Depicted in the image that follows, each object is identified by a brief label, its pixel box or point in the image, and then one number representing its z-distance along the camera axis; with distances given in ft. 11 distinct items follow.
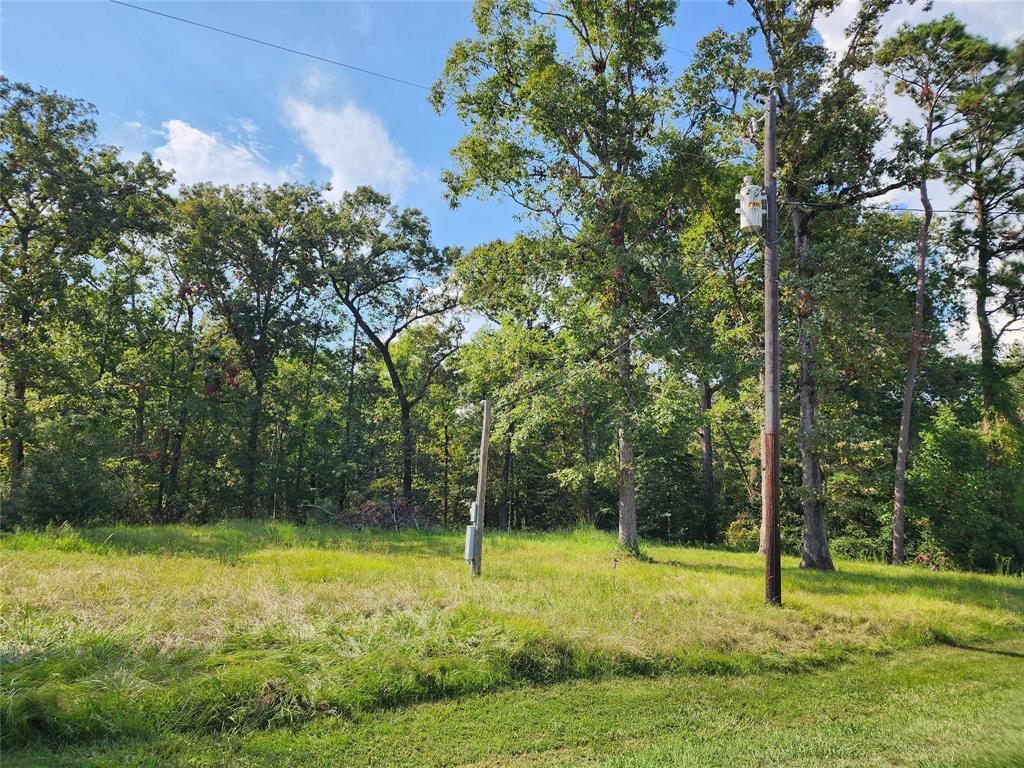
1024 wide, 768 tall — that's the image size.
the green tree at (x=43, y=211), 52.26
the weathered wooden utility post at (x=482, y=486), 31.19
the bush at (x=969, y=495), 54.34
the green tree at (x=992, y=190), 49.32
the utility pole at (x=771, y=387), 26.89
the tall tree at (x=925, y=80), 50.14
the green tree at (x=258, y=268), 80.23
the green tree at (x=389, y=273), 84.89
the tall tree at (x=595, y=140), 42.80
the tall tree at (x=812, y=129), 40.52
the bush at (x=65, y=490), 45.39
